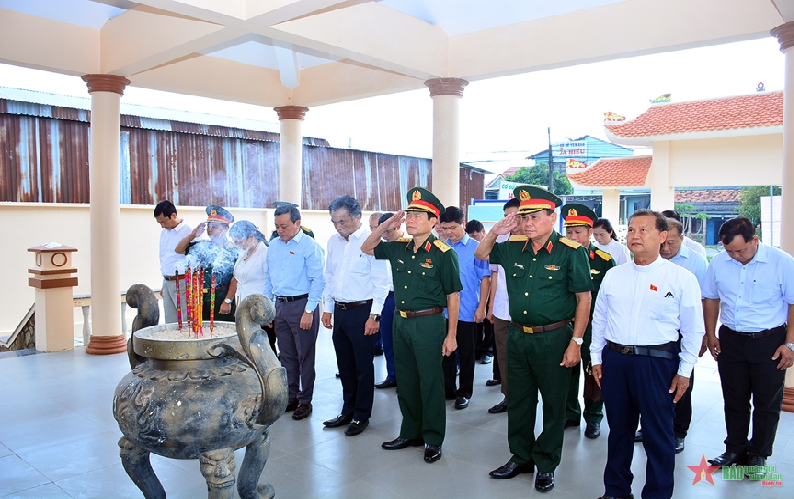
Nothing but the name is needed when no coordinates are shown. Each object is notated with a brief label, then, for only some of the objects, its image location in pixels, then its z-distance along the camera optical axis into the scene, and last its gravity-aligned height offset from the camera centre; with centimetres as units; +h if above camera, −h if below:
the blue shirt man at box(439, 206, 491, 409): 507 -63
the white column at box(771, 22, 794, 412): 469 +52
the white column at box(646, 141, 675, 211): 1012 +85
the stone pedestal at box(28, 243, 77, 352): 684 -72
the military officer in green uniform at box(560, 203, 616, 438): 424 -35
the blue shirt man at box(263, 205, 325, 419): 461 -46
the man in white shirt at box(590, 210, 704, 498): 300 -63
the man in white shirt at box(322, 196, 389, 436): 434 -59
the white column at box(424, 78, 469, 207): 642 +106
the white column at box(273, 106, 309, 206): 830 +114
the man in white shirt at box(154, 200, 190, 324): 614 -16
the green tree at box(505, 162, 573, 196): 2228 +207
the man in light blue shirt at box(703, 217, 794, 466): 355 -67
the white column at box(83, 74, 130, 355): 664 +29
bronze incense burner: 254 -72
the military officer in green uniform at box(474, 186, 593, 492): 334 -54
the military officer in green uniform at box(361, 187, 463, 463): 381 -59
